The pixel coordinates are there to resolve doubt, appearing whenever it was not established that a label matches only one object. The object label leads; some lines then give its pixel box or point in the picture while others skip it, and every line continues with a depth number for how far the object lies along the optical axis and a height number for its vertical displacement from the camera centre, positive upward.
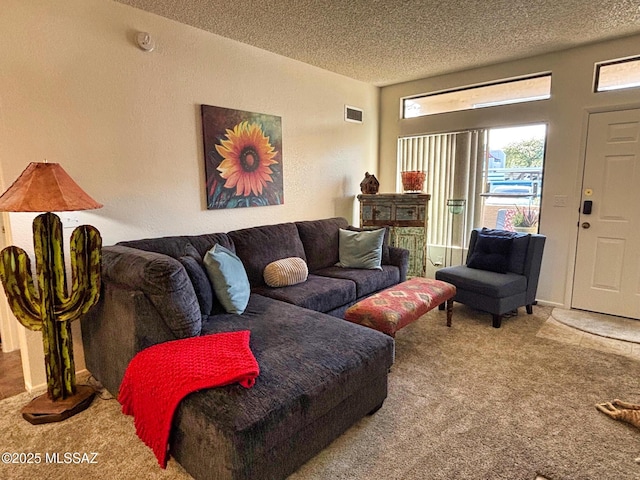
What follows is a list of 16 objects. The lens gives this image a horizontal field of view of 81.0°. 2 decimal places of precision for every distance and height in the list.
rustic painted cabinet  4.25 -0.30
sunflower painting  3.11 +0.31
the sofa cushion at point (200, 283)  2.29 -0.55
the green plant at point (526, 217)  3.97 -0.27
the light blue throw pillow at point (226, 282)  2.41 -0.58
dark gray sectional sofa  1.44 -0.80
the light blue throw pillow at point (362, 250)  3.65 -0.56
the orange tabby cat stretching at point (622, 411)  1.98 -1.20
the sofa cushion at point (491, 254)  3.59 -0.60
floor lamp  1.87 -0.46
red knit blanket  1.55 -0.77
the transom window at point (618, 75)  3.32 +1.06
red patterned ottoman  2.48 -0.80
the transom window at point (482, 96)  3.84 +1.08
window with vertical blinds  4.28 +0.28
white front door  3.37 -0.24
